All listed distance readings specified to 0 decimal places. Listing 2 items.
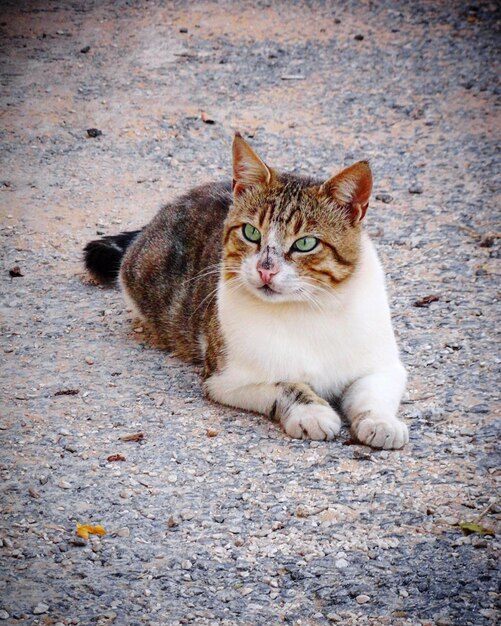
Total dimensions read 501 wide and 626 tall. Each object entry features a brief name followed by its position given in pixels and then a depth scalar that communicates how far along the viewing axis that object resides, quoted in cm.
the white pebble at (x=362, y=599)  646
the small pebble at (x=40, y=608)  624
